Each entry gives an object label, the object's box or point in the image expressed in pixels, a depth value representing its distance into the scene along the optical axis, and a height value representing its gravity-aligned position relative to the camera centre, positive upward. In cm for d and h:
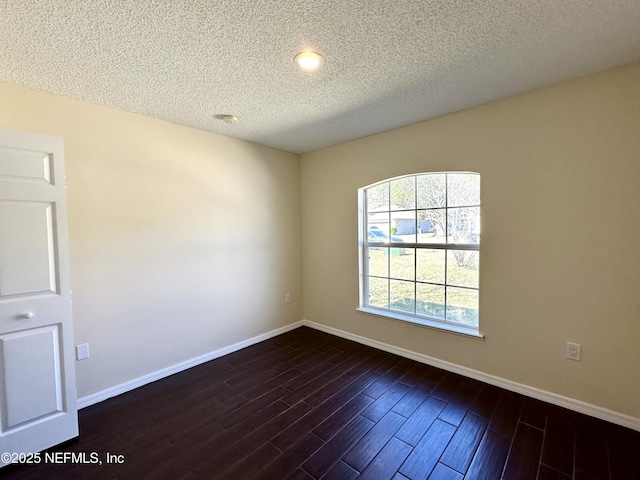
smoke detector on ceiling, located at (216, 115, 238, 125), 260 +106
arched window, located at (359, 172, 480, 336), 264 -22
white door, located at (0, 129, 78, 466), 165 -42
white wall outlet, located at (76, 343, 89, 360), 220 -95
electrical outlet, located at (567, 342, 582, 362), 204 -92
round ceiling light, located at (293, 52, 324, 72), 168 +105
